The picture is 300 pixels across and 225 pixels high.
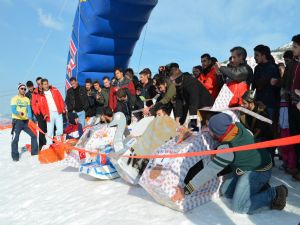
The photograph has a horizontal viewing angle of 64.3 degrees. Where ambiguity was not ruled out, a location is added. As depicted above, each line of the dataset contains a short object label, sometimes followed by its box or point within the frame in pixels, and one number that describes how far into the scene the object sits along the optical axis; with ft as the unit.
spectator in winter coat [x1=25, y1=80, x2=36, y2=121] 21.87
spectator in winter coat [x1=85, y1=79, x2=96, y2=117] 18.27
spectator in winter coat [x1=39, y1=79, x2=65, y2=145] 17.82
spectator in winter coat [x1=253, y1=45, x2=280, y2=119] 9.94
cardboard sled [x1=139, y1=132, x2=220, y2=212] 8.01
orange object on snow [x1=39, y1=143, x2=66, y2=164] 16.28
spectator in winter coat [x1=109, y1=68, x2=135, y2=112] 14.93
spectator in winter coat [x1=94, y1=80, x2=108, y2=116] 17.46
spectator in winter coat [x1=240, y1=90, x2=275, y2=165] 9.14
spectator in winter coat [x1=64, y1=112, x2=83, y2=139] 16.53
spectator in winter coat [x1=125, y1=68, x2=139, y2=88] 17.77
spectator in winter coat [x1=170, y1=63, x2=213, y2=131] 10.98
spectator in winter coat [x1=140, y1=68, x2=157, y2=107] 15.85
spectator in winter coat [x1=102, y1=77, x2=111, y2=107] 17.35
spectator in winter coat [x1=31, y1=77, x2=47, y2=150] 18.07
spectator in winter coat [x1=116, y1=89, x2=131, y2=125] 13.41
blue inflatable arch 22.91
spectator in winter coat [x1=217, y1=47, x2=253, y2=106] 9.99
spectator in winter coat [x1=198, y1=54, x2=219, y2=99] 12.55
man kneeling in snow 7.45
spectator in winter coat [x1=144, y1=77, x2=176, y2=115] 12.07
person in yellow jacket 17.87
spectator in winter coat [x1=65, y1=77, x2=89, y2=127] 18.23
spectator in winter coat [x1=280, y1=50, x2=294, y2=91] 8.99
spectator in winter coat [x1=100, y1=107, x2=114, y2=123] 12.86
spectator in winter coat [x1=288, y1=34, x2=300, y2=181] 8.49
